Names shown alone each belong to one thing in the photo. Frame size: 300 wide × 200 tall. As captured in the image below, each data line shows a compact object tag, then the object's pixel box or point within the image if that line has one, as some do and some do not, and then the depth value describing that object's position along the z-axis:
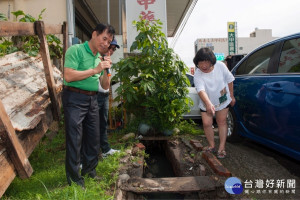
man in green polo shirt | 2.30
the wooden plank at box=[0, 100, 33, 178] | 1.87
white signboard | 6.24
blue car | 2.69
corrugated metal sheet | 2.36
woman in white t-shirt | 3.24
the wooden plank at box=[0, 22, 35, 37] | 2.15
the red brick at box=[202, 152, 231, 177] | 2.81
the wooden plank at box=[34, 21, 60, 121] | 2.94
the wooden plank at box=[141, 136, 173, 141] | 4.80
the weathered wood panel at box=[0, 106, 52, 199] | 1.87
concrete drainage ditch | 2.64
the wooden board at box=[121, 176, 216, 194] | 2.62
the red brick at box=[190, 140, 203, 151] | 3.90
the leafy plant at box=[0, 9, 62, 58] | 4.43
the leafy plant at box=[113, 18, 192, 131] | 4.45
